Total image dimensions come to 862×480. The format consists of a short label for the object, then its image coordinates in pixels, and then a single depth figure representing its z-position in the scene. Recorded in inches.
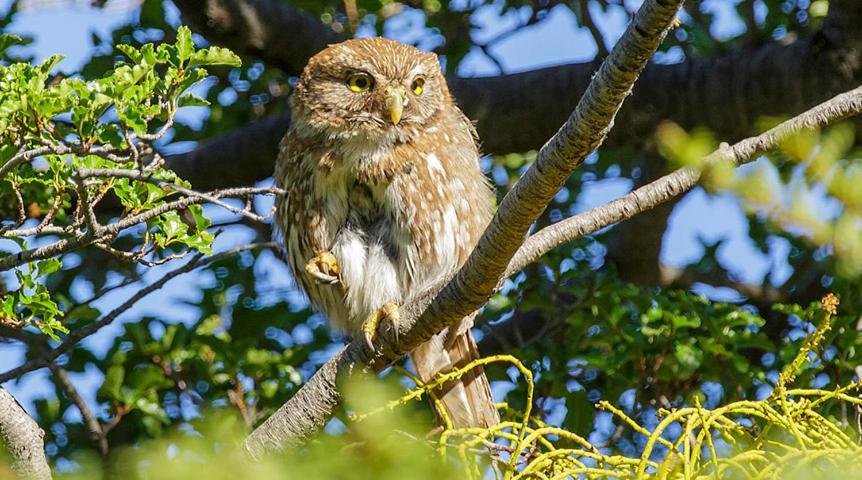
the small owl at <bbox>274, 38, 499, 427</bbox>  326.0
